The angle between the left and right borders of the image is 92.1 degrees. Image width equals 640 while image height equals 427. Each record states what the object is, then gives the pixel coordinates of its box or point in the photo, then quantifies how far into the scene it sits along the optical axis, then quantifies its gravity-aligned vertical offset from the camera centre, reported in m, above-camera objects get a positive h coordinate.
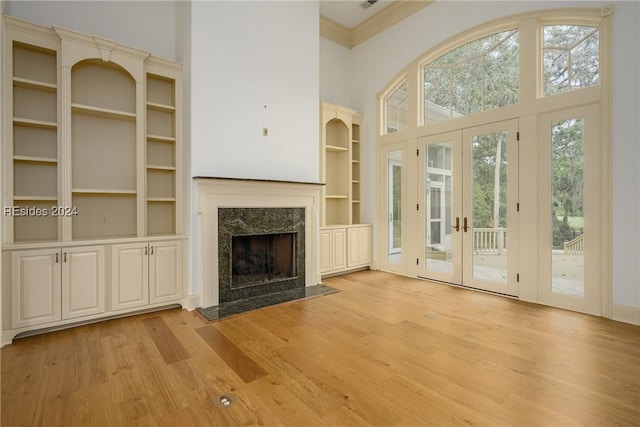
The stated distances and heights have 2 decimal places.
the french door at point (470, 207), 4.15 +0.08
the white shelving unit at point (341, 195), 5.40 +0.33
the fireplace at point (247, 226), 3.77 -0.19
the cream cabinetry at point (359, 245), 5.64 -0.63
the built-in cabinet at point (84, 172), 2.98 +0.47
